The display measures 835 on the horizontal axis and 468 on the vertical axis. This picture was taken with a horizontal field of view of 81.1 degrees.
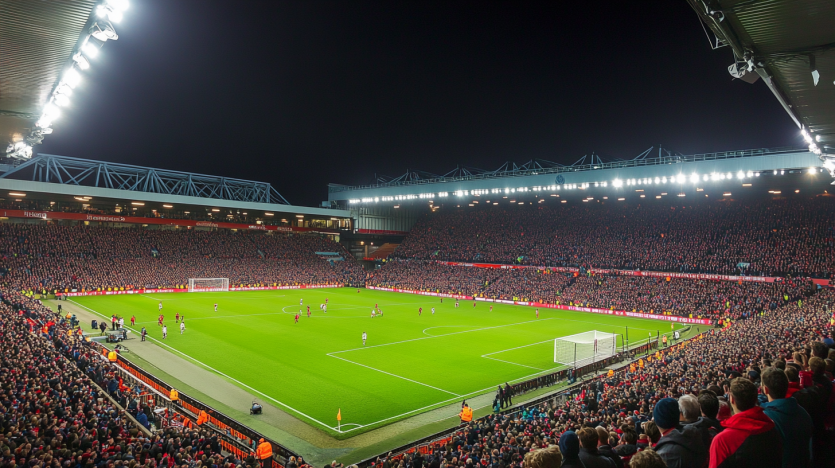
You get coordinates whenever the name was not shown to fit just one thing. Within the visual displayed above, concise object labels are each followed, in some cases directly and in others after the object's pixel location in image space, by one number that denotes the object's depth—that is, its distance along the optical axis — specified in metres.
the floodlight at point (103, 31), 8.98
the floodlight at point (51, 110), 13.21
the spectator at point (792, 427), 3.91
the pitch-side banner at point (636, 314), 44.82
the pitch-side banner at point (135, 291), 53.01
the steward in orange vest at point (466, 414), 18.17
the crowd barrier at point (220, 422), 14.99
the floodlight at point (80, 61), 10.33
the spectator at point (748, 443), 3.51
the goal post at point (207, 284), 63.84
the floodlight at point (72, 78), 11.24
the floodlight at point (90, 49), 9.97
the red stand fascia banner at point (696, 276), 48.31
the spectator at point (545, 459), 3.16
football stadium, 8.87
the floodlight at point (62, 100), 12.65
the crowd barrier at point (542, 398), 15.28
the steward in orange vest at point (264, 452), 14.17
